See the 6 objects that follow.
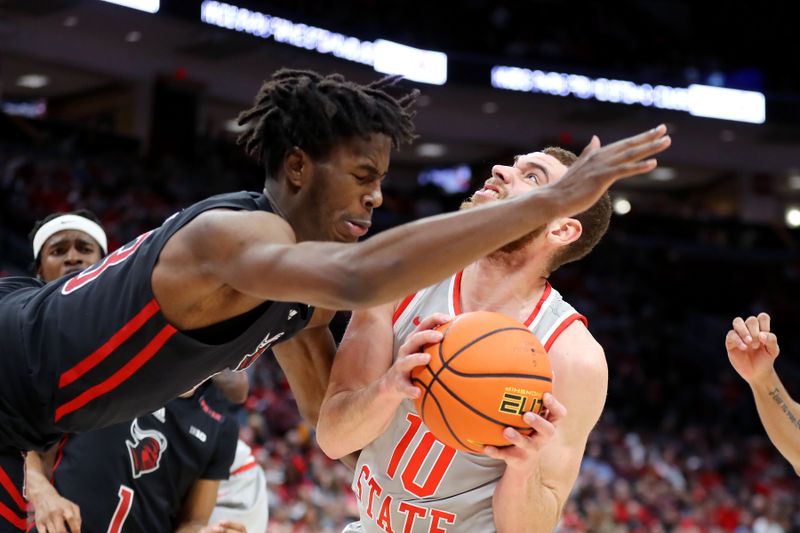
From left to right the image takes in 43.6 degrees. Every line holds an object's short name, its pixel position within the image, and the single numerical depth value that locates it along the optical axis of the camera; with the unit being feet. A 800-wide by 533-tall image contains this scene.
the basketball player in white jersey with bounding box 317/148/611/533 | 10.14
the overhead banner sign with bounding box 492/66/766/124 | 66.13
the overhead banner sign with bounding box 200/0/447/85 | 53.98
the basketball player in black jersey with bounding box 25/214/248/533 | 13.08
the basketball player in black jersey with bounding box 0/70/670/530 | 7.70
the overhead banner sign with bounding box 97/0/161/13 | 49.09
